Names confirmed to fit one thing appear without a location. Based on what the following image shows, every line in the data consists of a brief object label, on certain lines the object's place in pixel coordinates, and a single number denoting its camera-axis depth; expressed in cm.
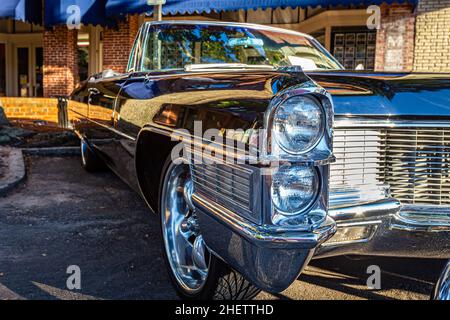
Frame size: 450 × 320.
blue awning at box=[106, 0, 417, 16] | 912
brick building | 979
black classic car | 177
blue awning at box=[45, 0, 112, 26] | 1127
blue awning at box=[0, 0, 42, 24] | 1163
